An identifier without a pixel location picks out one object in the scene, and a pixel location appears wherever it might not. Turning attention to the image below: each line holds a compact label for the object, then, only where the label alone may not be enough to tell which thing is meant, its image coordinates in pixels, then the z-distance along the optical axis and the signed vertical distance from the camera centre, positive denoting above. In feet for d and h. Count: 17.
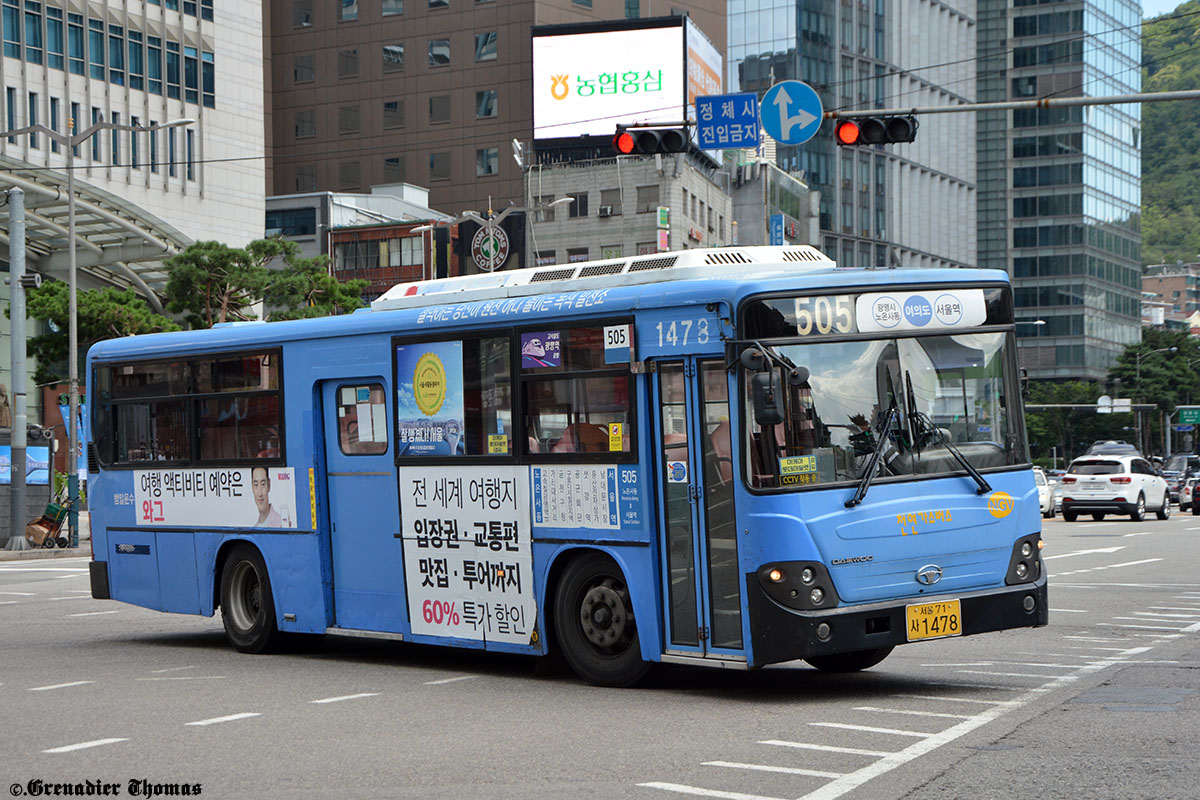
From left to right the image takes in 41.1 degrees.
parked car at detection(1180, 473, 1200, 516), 167.12 -8.99
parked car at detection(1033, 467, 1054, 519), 149.59 -7.22
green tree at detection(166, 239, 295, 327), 165.37 +17.38
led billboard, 256.93 +58.57
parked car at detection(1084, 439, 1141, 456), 192.20 -4.12
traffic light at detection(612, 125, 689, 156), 64.54 +11.79
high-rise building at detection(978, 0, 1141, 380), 438.81 +68.76
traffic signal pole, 59.36 +12.09
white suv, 138.92 -6.12
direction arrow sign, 67.62 +13.36
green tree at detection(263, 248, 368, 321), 167.53 +16.39
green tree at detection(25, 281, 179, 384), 158.40 +13.24
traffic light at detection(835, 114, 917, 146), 62.80 +11.54
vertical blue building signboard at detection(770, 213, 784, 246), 310.04 +38.53
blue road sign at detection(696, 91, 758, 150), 85.76 +16.55
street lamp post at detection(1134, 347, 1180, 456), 355.15 -2.27
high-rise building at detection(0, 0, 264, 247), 214.48 +50.38
